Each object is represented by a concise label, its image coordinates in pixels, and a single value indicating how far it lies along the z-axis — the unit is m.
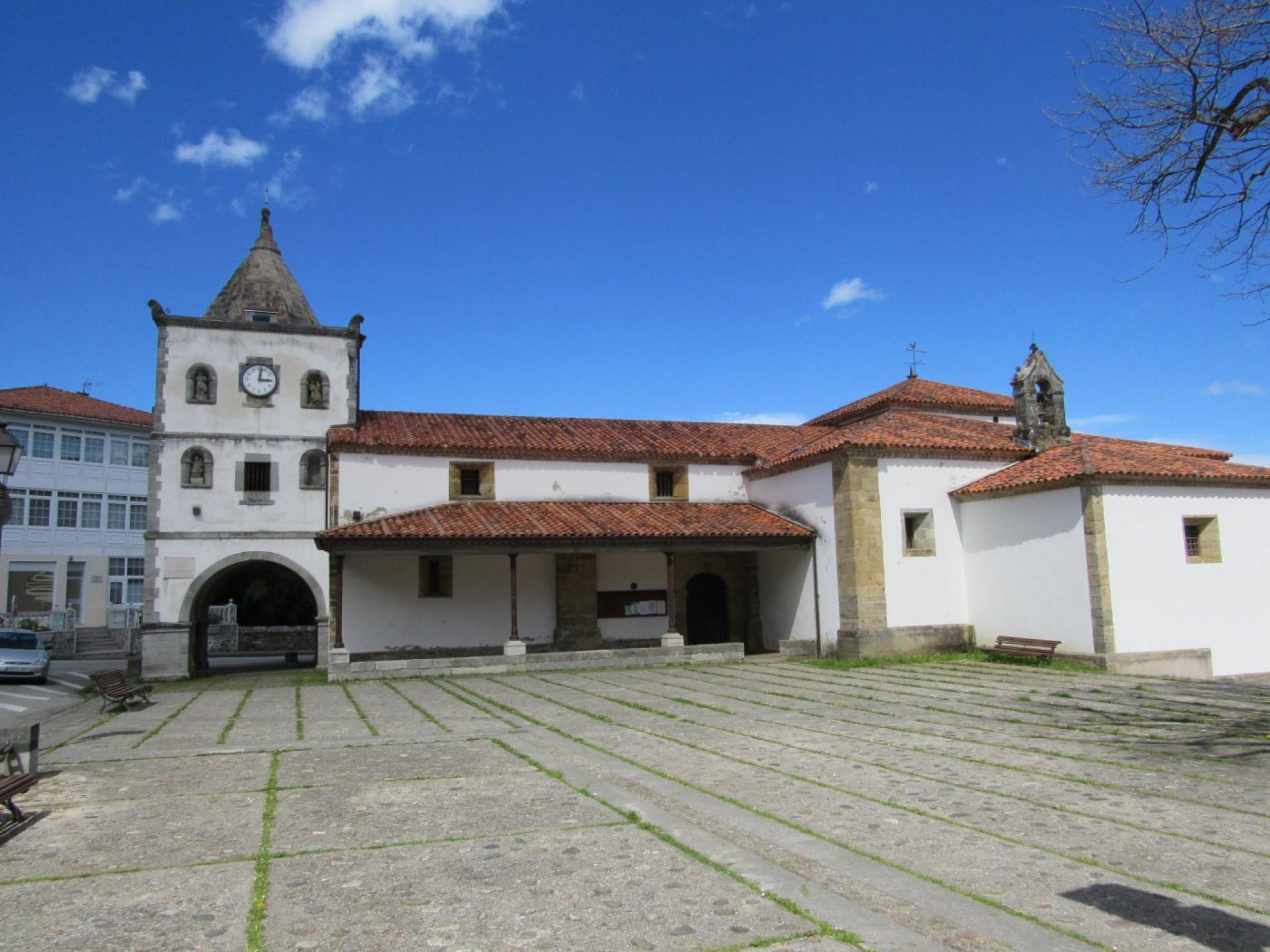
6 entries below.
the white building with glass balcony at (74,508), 34.34
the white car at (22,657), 21.78
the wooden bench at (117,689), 13.27
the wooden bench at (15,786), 5.88
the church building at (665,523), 16.56
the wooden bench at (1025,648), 16.48
